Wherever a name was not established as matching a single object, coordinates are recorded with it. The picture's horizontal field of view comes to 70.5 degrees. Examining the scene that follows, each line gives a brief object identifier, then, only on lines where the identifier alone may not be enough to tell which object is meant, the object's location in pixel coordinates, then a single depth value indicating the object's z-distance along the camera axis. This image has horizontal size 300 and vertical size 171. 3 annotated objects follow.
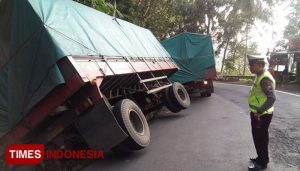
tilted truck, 3.32
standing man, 3.16
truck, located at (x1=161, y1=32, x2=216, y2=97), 9.34
